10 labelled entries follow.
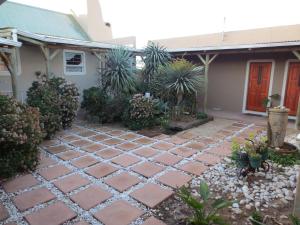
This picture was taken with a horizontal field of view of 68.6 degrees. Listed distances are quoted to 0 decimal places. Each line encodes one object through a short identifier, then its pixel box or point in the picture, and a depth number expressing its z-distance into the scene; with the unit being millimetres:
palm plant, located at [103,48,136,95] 7238
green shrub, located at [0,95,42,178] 3352
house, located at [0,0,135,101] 5990
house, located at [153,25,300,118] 7352
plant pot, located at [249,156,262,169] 3234
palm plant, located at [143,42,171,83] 7977
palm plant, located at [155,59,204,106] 6781
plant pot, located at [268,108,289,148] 4559
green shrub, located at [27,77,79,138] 5156
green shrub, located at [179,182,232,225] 2254
